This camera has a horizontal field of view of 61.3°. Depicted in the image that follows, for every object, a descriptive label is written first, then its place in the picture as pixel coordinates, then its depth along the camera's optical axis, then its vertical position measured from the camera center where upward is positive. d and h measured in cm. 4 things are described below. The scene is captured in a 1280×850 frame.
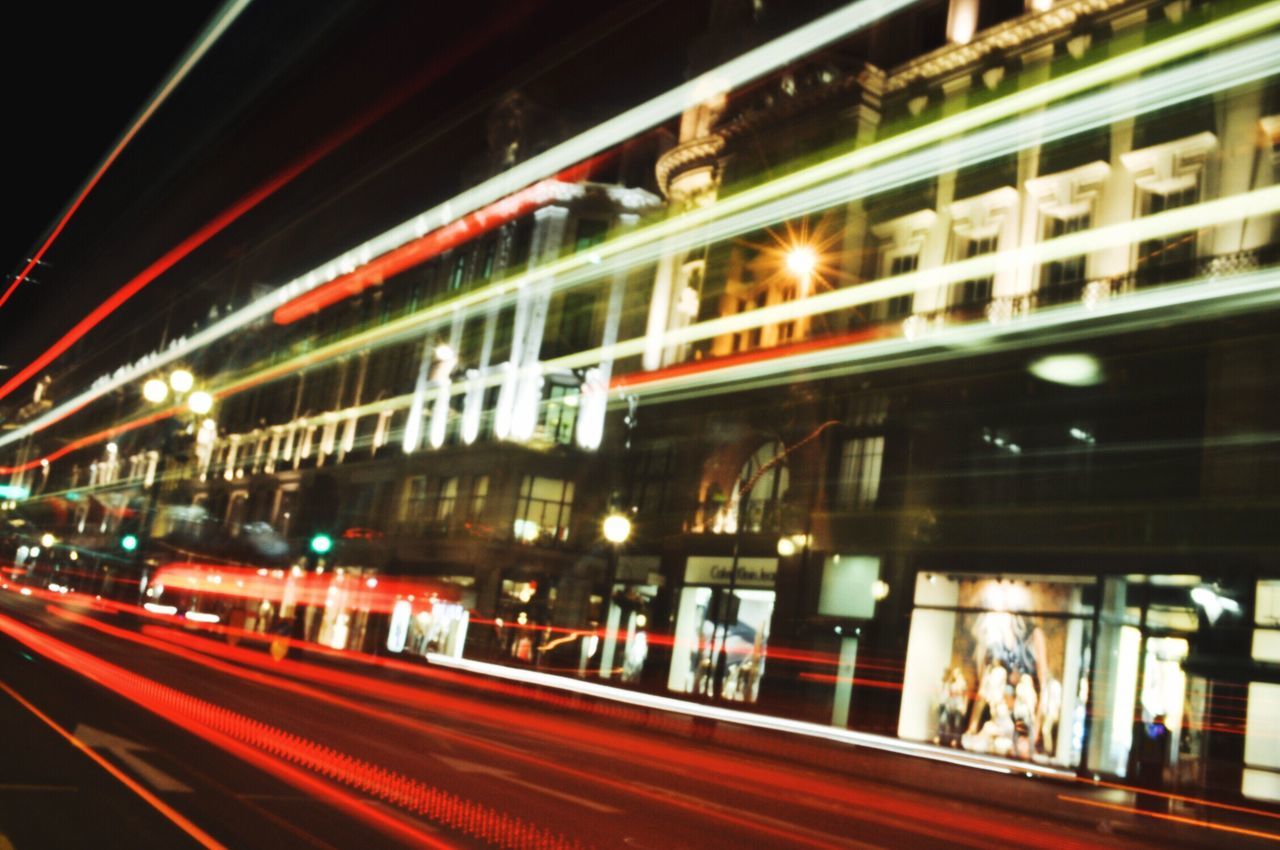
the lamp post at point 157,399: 2592 +318
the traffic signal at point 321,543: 2180 +28
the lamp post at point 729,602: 2255 +38
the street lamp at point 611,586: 2683 +38
